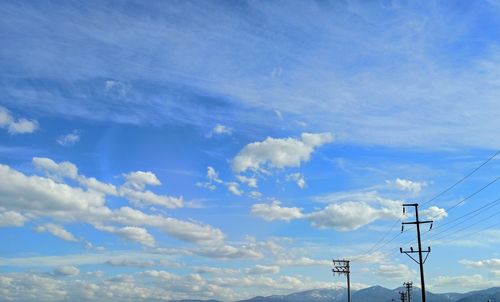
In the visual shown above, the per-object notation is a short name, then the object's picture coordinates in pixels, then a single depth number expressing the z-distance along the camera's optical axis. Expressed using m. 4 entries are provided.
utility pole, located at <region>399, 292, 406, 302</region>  109.93
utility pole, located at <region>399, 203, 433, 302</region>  49.31
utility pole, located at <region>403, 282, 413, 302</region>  115.54
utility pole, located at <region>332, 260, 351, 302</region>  92.54
